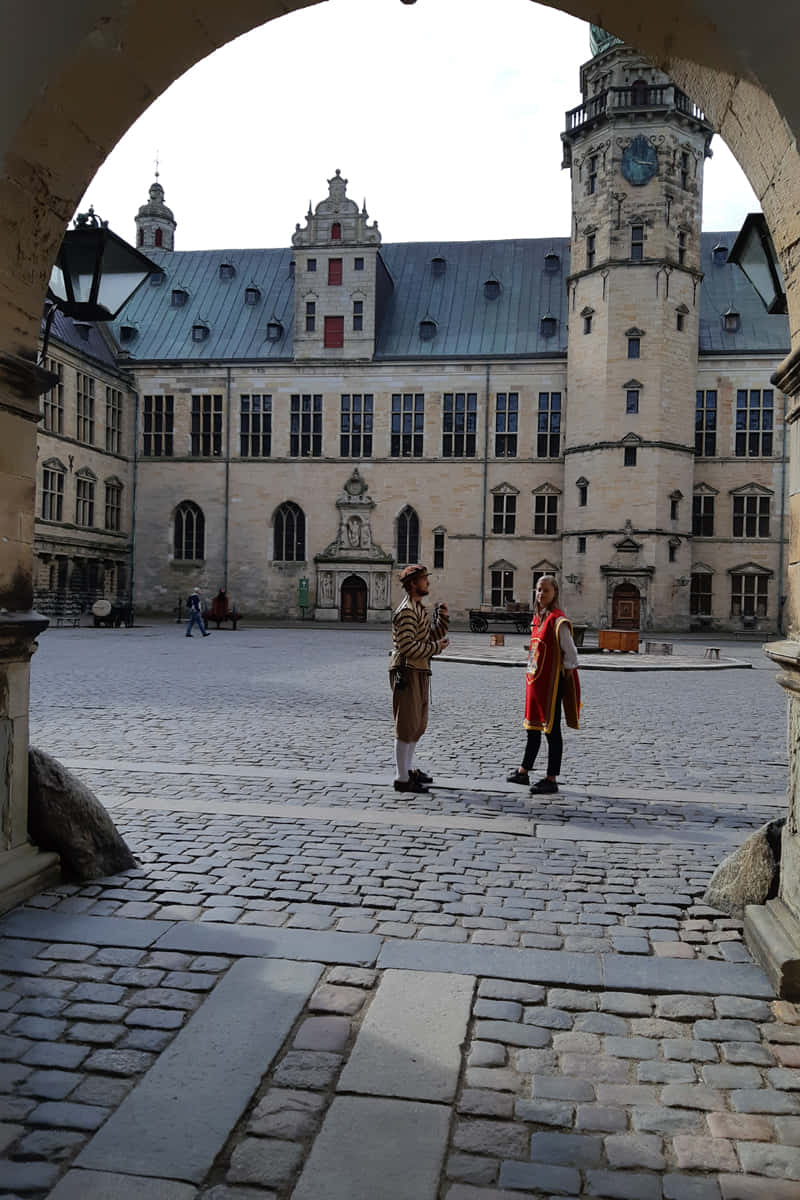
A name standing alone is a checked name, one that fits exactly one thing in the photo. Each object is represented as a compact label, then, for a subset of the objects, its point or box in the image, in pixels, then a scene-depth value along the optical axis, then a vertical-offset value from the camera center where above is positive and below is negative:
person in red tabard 7.68 -0.71
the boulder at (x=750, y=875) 4.53 -1.32
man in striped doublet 7.38 -0.55
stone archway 4.03 +2.13
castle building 38.12 +7.92
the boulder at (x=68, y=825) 5.05 -1.25
